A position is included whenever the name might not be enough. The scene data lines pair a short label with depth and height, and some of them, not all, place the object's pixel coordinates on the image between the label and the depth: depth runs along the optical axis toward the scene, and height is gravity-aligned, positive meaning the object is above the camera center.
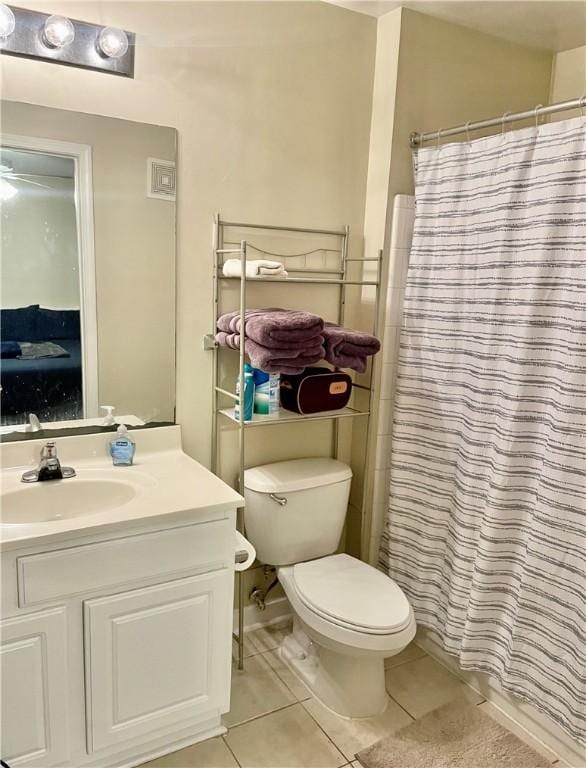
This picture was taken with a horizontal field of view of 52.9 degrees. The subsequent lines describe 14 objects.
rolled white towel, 1.90 +0.02
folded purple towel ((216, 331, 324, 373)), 1.83 -0.25
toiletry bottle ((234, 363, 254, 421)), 1.93 -0.39
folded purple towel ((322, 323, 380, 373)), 1.99 -0.23
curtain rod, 1.68 +0.52
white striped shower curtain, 1.72 -0.41
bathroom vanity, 1.45 -0.89
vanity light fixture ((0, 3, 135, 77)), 1.60 +0.62
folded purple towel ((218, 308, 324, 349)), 1.80 -0.16
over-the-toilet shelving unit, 2.02 +0.00
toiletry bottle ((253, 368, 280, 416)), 2.05 -0.40
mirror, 1.70 +0.00
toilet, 1.84 -1.02
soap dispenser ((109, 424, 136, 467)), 1.89 -0.58
